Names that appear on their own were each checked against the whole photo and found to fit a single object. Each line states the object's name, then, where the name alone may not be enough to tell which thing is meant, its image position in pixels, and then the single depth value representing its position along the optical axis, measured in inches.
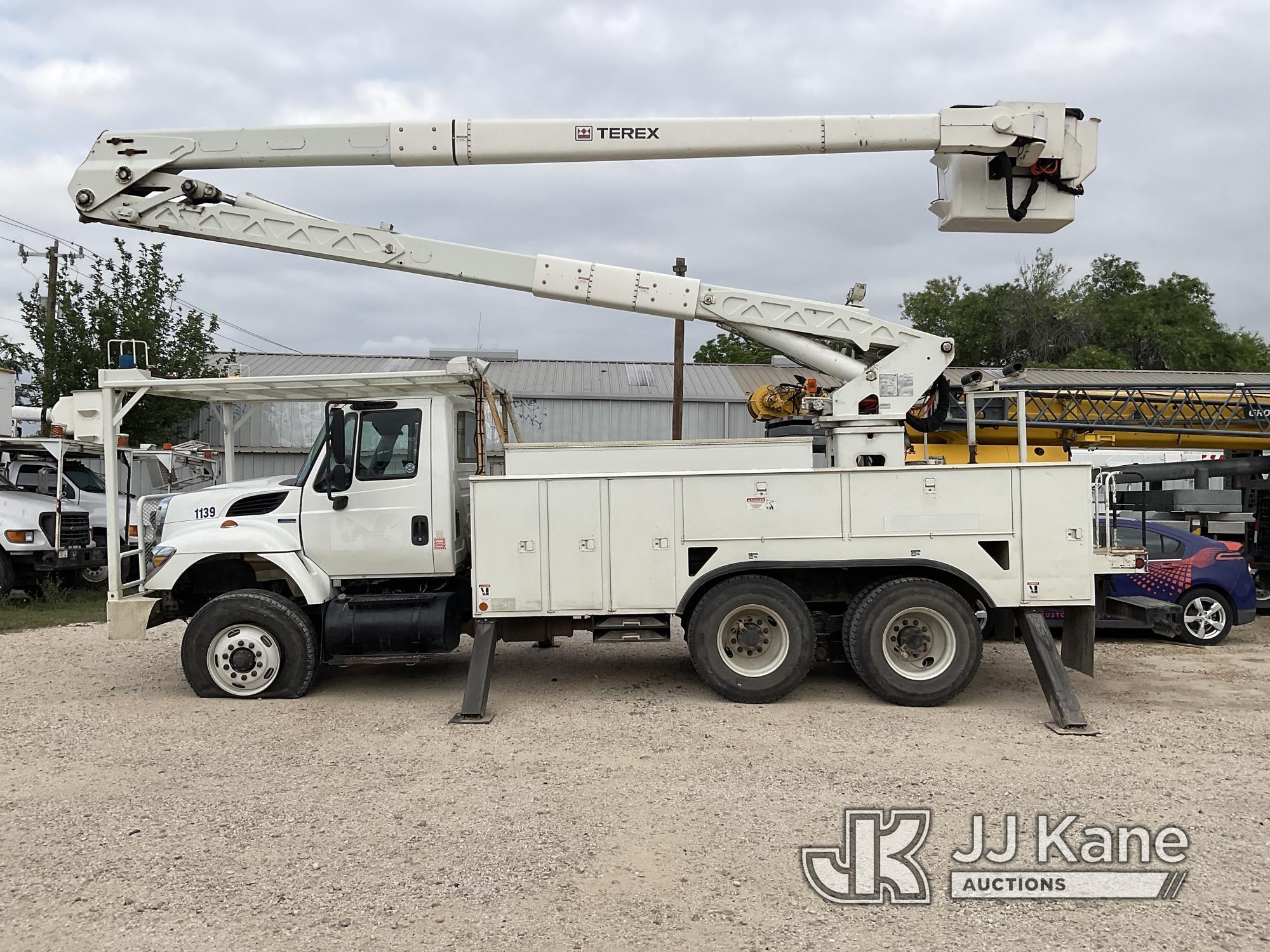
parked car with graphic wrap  416.2
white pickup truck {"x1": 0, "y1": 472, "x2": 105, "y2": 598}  529.0
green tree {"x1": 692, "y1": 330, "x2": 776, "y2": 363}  1947.6
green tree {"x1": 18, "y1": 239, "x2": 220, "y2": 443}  753.6
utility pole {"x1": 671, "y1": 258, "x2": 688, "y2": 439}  844.6
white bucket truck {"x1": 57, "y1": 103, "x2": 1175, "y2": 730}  297.6
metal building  943.7
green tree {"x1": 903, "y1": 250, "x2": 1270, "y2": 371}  1894.7
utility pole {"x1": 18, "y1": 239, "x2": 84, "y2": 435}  756.0
